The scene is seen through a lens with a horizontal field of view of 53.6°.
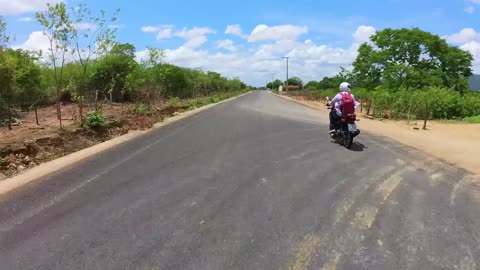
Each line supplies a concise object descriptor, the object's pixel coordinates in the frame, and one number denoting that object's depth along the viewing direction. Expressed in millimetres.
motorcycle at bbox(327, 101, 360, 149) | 12242
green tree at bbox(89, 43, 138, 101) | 33375
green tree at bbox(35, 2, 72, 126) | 15323
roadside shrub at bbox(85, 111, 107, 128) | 15430
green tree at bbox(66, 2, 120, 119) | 17184
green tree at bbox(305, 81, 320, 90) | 141425
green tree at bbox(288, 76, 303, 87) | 167500
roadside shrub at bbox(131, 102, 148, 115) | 22906
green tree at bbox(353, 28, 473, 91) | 49438
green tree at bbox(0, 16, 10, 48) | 16356
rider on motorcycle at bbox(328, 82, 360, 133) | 12891
